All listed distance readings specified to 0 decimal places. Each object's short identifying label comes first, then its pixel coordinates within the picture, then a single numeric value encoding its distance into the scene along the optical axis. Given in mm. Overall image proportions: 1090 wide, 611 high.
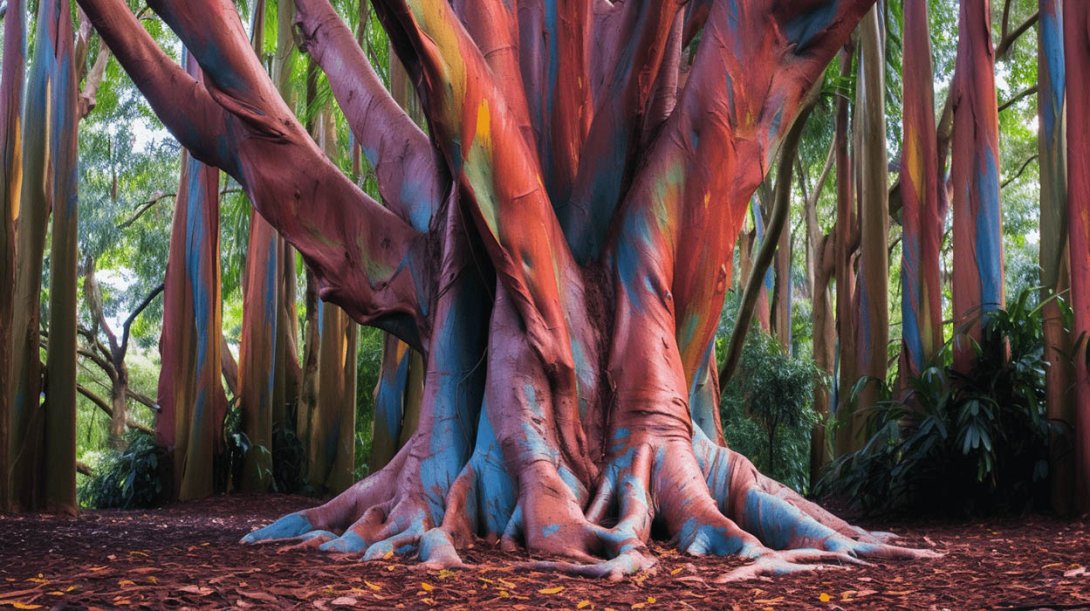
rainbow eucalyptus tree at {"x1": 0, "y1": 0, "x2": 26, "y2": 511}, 7371
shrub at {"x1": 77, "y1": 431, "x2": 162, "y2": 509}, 10672
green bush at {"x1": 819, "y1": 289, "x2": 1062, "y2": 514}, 6977
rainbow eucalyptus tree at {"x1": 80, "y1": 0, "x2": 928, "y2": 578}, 4832
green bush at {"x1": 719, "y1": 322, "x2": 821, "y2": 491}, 12938
